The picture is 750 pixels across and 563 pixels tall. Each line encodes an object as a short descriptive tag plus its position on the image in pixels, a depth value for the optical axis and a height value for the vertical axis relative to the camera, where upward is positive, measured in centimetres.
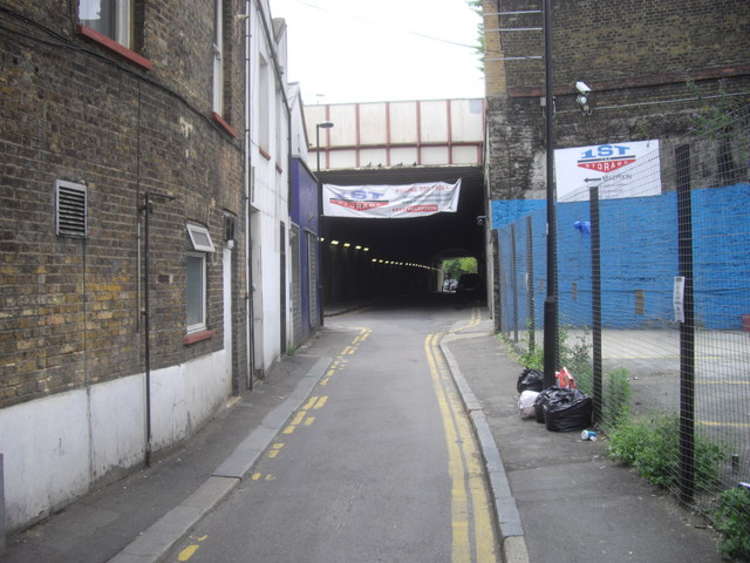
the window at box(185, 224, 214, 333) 826 +19
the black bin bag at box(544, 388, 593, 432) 772 -149
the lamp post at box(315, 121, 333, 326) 2271 +359
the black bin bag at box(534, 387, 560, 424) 819 -143
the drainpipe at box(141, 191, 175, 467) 682 -23
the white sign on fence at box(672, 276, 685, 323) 510 -10
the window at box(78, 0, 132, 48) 632 +275
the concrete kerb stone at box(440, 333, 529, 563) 466 -178
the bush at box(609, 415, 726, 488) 503 -141
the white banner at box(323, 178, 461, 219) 2427 +331
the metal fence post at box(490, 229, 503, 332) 1919 +28
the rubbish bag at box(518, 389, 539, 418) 853 -150
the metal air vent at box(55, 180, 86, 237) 548 +73
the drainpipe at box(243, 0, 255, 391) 1110 +157
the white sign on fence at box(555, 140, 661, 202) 1930 +369
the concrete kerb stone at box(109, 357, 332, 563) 481 -185
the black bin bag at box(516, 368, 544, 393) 945 -135
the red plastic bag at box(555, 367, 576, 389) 845 -120
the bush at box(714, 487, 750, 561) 400 -148
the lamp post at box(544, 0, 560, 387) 924 +41
